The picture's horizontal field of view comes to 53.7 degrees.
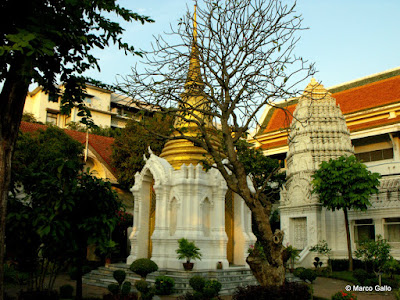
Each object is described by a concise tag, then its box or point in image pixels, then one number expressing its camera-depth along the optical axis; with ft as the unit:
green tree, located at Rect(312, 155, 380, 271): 56.75
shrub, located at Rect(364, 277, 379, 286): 44.83
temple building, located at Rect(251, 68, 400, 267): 63.16
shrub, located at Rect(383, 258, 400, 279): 43.26
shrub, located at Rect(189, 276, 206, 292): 35.86
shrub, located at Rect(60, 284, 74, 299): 33.32
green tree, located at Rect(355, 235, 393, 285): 43.73
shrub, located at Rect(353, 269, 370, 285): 45.32
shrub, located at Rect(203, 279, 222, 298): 32.68
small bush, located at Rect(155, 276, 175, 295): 37.55
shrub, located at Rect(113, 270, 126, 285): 37.41
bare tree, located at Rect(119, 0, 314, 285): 24.84
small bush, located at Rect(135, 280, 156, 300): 30.78
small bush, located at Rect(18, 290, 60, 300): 27.63
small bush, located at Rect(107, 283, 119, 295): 33.06
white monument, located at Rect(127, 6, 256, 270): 45.83
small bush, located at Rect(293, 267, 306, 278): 47.06
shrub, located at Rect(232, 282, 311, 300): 22.62
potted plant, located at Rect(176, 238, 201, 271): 41.81
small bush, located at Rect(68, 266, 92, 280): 46.13
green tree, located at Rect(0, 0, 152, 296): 20.59
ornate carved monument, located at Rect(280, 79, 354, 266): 66.54
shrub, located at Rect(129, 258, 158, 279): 37.09
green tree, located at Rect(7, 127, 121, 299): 25.35
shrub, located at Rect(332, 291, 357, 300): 27.45
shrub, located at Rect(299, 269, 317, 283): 44.96
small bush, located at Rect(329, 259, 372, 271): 59.06
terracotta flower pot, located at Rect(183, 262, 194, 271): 42.45
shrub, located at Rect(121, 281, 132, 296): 32.83
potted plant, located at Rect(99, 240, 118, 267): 26.37
